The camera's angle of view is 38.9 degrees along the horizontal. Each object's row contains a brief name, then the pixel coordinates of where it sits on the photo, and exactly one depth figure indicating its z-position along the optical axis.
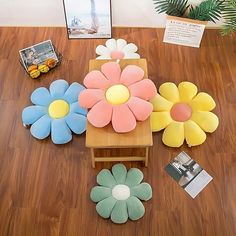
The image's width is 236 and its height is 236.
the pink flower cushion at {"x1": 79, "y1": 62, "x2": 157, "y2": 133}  1.56
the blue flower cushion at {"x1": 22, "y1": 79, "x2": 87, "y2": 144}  1.84
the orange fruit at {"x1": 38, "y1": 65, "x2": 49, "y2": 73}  2.09
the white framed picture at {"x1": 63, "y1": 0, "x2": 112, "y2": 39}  2.12
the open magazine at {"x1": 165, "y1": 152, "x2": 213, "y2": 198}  1.72
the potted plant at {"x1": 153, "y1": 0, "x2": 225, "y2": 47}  2.02
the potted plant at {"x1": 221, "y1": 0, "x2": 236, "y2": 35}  2.00
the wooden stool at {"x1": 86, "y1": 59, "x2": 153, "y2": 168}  1.53
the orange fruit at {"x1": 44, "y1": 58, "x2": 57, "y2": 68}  2.11
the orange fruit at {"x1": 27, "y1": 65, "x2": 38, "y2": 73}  2.08
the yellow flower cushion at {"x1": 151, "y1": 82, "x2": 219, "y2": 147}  1.82
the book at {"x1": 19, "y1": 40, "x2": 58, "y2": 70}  2.12
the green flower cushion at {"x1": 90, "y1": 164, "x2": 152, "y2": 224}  1.62
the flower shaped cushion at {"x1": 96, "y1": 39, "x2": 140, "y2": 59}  2.16
